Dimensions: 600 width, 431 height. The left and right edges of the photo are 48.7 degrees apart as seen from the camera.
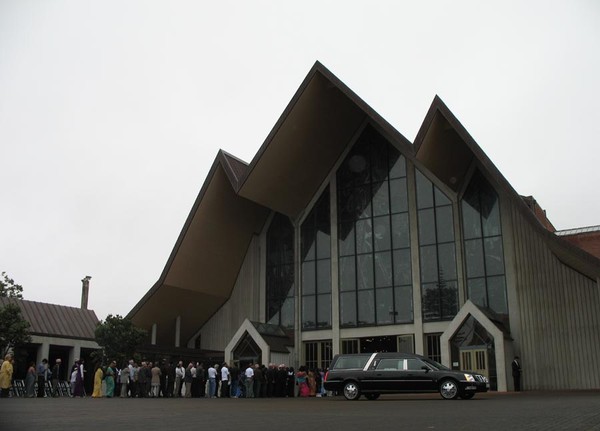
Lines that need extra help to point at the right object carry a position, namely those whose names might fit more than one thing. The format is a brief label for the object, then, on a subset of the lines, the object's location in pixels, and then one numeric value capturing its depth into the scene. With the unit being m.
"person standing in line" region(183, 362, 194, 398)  27.25
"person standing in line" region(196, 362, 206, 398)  27.92
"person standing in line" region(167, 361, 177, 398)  27.80
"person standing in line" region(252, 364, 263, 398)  26.40
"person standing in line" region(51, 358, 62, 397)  27.82
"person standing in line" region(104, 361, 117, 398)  27.00
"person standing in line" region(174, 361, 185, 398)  27.69
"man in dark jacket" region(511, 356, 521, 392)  25.53
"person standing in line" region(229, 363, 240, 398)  27.86
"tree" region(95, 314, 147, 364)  32.28
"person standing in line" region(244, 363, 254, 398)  26.28
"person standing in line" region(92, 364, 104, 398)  27.02
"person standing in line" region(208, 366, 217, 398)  27.23
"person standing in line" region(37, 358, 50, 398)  26.75
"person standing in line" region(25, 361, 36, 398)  25.76
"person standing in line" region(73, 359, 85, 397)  27.44
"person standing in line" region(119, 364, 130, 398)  26.89
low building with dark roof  38.03
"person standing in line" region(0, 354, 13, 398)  22.52
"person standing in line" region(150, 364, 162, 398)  26.97
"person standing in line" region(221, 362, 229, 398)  27.14
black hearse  18.58
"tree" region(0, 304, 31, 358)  30.77
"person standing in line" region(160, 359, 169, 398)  27.86
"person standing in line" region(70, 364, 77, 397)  27.47
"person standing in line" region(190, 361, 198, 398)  27.73
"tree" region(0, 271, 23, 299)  43.75
